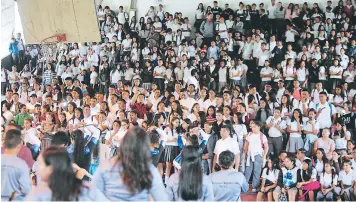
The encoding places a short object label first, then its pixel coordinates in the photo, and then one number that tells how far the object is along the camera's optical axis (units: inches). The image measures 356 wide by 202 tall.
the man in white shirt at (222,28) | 550.0
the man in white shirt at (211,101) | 390.0
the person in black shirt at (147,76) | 484.1
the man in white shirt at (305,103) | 385.4
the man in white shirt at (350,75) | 466.0
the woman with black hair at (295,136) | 354.9
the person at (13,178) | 175.3
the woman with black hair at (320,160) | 318.0
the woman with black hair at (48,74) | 501.4
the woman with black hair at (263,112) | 373.1
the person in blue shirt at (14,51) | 564.7
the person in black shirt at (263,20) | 568.4
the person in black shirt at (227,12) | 577.3
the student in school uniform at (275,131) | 354.9
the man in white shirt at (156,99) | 399.5
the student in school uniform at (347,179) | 315.9
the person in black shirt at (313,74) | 477.1
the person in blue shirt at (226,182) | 185.9
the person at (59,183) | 142.2
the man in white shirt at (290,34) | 535.5
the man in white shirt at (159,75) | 485.7
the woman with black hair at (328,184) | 314.2
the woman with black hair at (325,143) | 340.2
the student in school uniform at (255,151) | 327.9
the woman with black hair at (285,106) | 372.6
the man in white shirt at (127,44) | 542.0
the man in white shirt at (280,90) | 422.9
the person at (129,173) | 155.4
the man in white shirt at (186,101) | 391.5
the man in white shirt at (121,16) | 601.0
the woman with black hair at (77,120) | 344.8
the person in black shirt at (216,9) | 586.9
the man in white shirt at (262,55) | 503.2
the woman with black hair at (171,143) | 335.0
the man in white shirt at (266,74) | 476.4
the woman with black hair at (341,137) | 347.9
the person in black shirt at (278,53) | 504.1
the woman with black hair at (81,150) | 263.6
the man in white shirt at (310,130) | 355.3
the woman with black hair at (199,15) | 594.2
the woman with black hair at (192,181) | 170.1
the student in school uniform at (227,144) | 311.3
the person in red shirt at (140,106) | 382.9
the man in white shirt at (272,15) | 573.0
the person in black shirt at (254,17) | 566.9
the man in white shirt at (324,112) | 383.2
